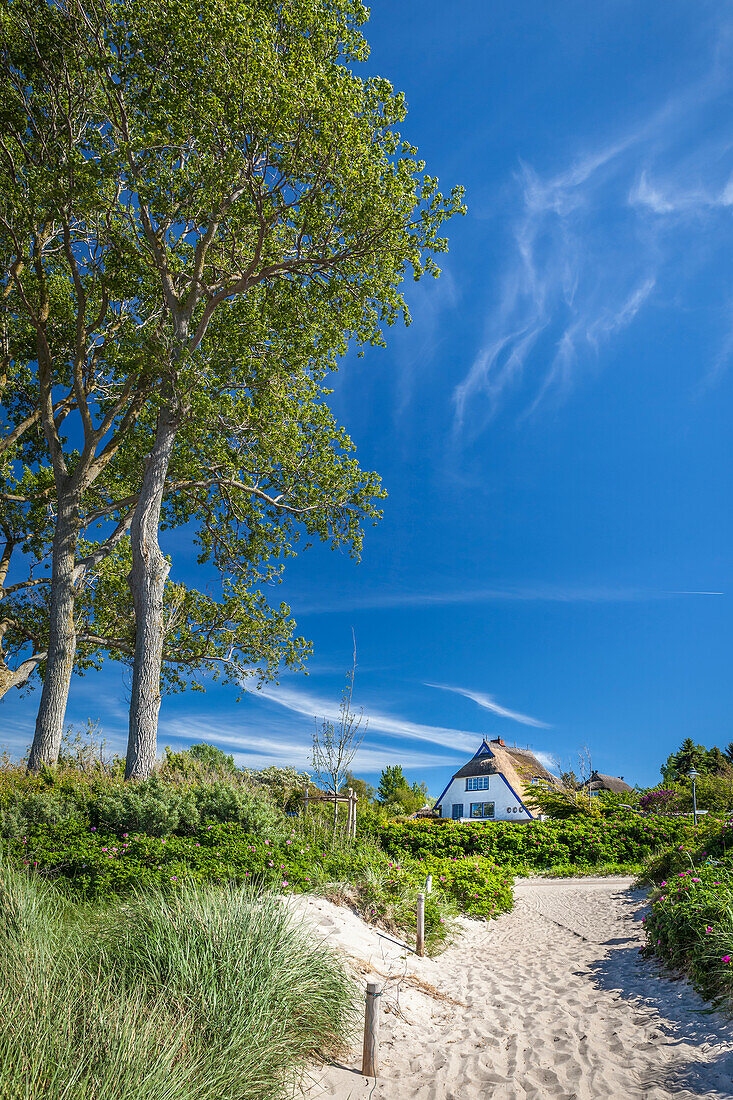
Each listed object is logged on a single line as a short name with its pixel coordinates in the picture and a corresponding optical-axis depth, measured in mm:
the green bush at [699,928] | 6090
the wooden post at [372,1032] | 4633
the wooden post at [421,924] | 7645
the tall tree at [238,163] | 12062
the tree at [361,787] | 28072
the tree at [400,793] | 41969
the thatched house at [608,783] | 43878
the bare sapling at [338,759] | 13008
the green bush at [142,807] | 8836
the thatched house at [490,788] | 32625
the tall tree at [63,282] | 13492
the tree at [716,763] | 36281
